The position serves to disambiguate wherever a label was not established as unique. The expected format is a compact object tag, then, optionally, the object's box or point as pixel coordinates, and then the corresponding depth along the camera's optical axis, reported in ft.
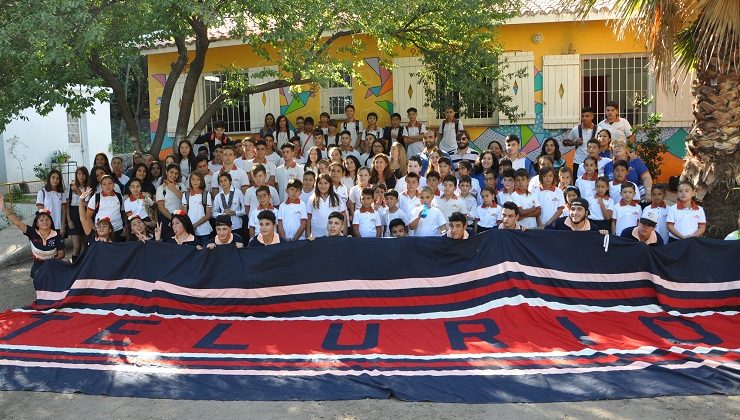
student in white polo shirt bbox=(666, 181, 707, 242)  28.07
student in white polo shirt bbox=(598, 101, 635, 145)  37.06
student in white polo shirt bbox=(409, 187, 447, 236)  29.67
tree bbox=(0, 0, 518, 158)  29.43
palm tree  30.78
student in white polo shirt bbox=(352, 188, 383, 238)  30.17
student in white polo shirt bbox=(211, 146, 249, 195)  34.86
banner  20.80
